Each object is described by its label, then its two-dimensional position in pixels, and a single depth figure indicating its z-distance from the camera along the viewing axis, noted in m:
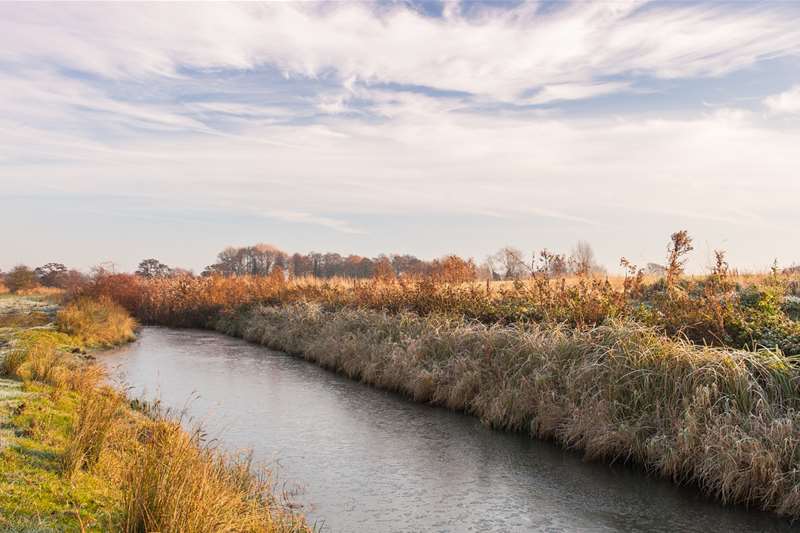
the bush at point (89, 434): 6.97
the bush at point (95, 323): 24.06
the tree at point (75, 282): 38.13
